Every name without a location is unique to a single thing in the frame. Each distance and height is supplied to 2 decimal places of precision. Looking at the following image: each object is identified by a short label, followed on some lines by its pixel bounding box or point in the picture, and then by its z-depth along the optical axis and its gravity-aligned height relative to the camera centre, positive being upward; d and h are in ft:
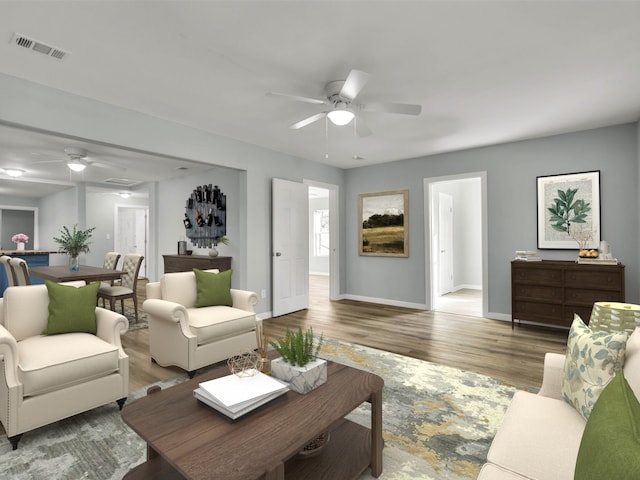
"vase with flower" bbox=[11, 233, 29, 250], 22.22 +0.39
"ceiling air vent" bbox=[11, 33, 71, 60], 7.48 +4.47
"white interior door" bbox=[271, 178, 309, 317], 16.80 -0.16
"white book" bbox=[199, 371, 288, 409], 4.96 -2.20
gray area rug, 5.84 -3.76
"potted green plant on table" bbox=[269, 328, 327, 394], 5.63 -2.05
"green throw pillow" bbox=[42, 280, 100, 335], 8.18 -1.54
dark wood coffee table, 3.95 -2.43
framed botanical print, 13.72 +1.30
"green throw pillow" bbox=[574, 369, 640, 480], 1.89 -1.17
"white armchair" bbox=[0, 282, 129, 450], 6.46 -2.42
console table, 17.57 -0.98
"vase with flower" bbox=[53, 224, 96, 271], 14.99 -0.01
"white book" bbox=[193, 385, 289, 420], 4.79 -2.30
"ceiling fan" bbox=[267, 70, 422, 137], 8.41 +3.72
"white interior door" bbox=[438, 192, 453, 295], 22.59 +0.00
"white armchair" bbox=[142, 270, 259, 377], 9.51 -2.36
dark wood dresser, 12.39 -1.76
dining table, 13.78 -1.22
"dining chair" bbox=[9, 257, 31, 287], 13.53 -1.03
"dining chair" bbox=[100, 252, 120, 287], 18.54 -0.88
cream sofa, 3.80 -2.41
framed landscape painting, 19.17 +1.14
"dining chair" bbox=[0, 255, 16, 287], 14.38 -1.11
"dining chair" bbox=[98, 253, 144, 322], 15.56 -2.01
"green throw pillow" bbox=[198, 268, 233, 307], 11.27 -1.49
